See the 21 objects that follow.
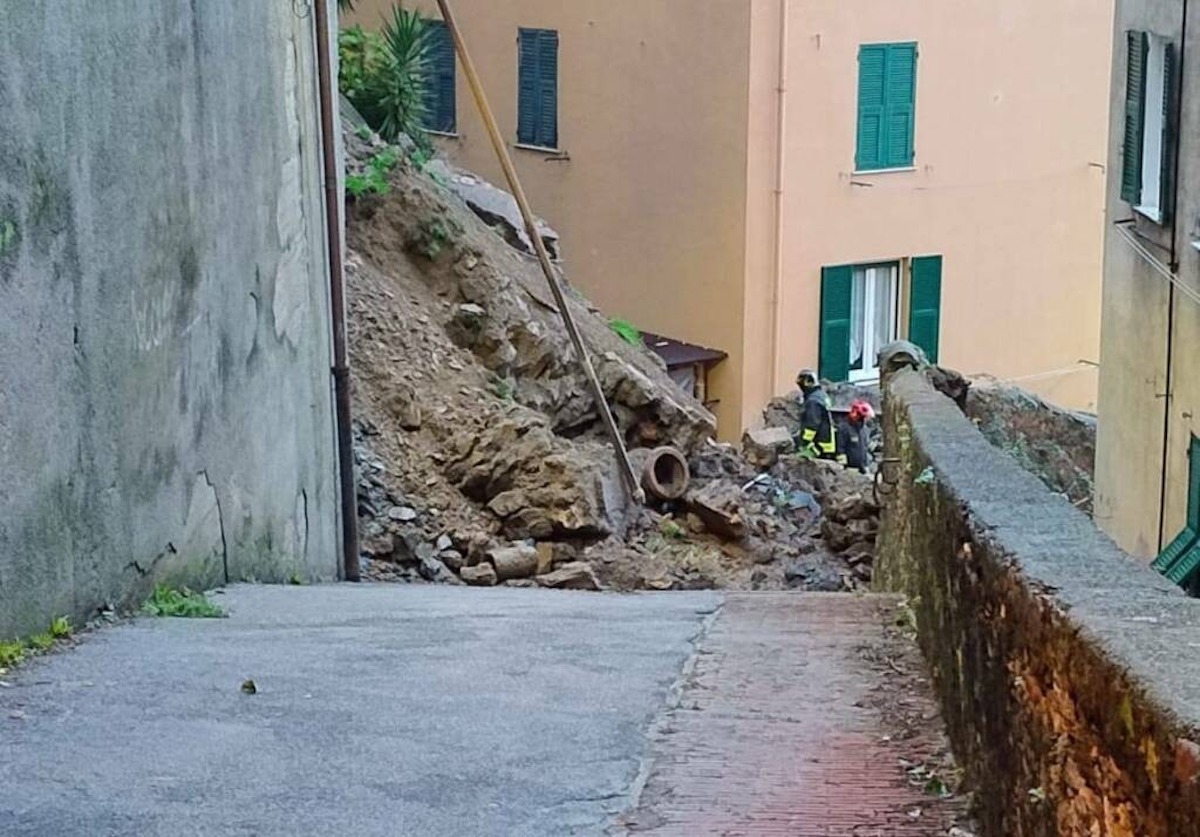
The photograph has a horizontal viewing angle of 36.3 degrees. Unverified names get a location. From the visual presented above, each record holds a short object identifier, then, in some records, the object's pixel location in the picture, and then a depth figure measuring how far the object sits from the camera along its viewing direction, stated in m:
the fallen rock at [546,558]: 12.10
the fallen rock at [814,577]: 12.59
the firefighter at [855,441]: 17.73
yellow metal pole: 12.52
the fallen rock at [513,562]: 11.64
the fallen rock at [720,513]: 13.25
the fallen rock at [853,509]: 13.29
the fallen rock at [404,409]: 12.72
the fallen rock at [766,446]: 15.81
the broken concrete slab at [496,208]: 15.76
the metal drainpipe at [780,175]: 20.44
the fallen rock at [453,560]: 11.72
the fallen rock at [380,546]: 11.63
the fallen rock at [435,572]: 11.51
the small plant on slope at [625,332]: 16.17
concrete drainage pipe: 13.58
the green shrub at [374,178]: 13.80
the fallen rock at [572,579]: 11.50
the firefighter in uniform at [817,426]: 17.89
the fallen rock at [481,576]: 11.49
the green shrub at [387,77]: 16.34
